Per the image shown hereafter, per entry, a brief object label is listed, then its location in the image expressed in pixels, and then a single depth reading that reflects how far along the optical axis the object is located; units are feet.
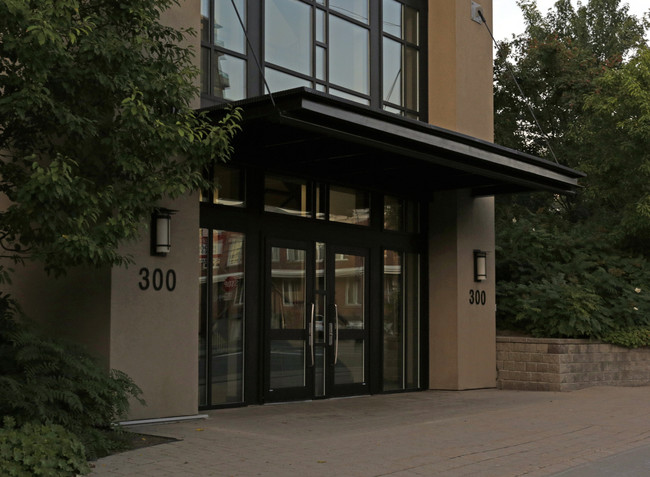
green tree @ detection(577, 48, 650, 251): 57.31
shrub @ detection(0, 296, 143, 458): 23.63
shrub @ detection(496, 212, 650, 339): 49.26
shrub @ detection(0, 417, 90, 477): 20.76
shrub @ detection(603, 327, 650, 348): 49.39
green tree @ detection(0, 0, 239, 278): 22.07
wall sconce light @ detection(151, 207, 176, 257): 32.07
